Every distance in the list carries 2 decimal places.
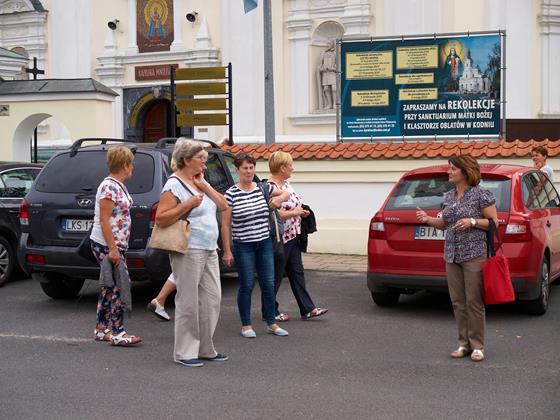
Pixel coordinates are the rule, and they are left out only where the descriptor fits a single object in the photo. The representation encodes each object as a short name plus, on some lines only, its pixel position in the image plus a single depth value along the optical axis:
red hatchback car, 9.42
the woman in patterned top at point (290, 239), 9.32
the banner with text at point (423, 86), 16.27
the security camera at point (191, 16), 26.95
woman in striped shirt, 8.62
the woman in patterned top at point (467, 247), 7.75
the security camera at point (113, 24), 28.19
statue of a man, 25.52
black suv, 9.98
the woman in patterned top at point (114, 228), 8.30
